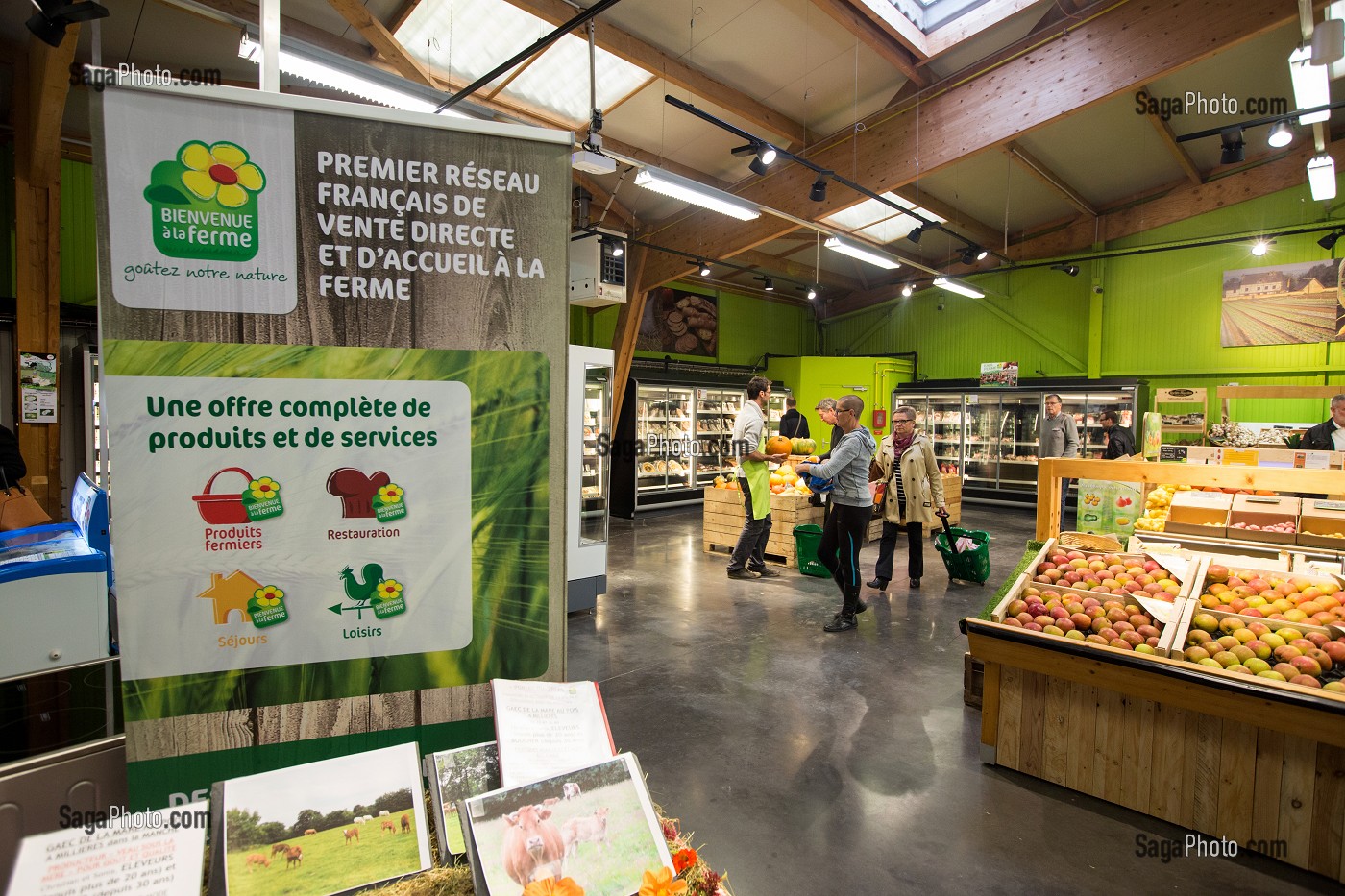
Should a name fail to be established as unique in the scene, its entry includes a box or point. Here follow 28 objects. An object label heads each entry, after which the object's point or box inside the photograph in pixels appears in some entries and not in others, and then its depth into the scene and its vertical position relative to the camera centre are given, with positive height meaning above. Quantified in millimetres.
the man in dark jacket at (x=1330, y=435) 5875 -91
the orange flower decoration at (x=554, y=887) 1015 -721
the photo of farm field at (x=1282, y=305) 9883 +1842
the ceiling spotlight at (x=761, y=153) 5676 +2339
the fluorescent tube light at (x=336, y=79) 3670 +1986
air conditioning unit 8273 +1952
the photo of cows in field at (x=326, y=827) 1043 -682
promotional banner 1174 +3
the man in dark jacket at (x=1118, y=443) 9648 -275
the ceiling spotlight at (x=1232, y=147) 5777 +2471
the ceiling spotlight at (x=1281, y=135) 5645 +2482
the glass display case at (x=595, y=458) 5406 -341
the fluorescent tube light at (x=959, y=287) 9891 +2116
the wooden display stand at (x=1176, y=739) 2396 -1272
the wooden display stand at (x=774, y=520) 7109 -1121
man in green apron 6285 -465
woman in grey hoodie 4762 -603
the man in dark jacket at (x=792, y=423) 9227 -17
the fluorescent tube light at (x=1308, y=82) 4156 +2291
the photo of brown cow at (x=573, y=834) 1048 -683
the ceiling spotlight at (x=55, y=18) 2881 +1905
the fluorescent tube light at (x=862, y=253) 7320 +2013
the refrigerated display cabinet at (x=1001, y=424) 11453 -26
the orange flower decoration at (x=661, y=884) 1046 -740
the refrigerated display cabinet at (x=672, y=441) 10703 -360
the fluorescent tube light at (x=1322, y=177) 6055 +2341
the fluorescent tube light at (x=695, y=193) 5652 +2081
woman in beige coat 5980 -598
